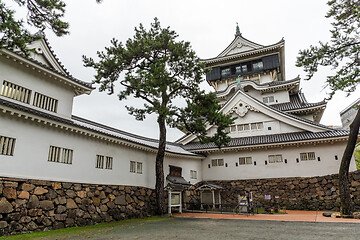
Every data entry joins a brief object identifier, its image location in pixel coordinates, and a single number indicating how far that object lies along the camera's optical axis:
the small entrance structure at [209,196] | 17.38
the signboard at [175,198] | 15.39
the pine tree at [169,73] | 13.70
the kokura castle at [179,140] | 9.73
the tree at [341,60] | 12.08
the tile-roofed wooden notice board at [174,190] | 14.96
